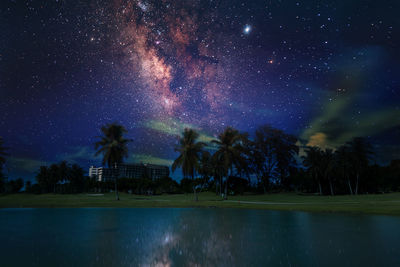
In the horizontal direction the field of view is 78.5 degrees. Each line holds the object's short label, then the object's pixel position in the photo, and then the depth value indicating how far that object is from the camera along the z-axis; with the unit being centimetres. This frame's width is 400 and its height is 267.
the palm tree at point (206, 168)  5908
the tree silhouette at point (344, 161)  6134
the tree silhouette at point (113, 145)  4494
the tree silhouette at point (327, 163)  6268
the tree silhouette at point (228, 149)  4603
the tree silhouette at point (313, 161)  6812
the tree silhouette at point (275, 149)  6362
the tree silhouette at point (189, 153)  4375
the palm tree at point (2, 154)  4359
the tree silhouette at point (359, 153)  6069
